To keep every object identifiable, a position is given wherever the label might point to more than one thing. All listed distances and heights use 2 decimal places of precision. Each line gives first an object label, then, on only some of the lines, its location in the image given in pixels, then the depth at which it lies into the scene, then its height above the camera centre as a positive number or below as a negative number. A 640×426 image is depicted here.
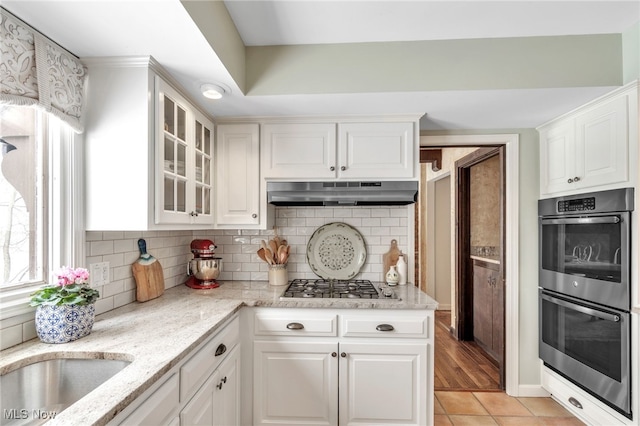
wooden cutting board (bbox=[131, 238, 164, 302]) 1.87 -0.36
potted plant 1.22 -0.36
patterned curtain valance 1.15 +0.58
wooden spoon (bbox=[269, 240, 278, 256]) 2.47 -0.24
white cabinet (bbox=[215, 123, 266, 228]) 2.28 +0.28
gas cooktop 2.02 -0.52
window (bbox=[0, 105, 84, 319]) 1.25 +0.06
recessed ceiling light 1.76 +0.71
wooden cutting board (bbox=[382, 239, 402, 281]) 2.52 -0.33
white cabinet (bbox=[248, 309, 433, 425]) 1.91 -0.92
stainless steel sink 1.08 -0.60
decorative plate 2.56 -0.29
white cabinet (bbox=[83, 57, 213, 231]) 1.48 +0.33
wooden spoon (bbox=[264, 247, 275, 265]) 2.43 -0.31
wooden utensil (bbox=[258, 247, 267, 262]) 2.48 -0.30
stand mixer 2.27 -0.36
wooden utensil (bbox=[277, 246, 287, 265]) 2.44 -0.30
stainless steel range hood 2.18 +0.16
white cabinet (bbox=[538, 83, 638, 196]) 1.72 +0.42
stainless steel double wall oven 1.75 -0.48
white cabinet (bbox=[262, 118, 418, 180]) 2.19 +0.46
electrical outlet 1.59 -0.29
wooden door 3.66 -0.54
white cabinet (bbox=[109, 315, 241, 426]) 1.01 -0.70
